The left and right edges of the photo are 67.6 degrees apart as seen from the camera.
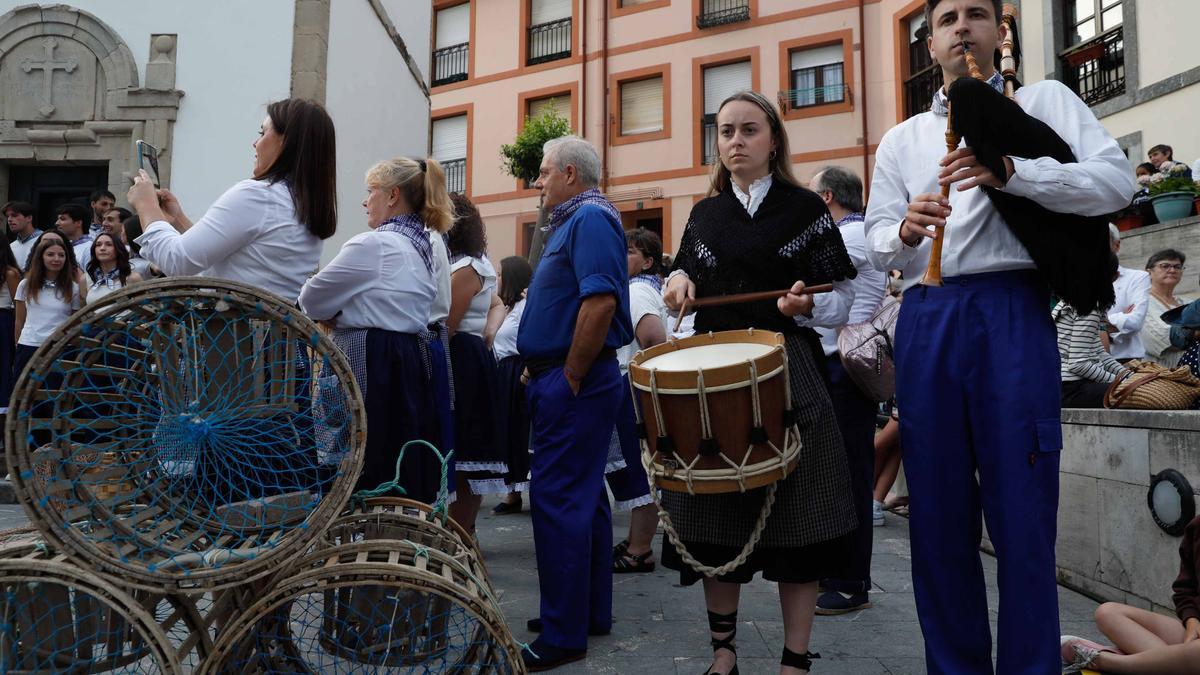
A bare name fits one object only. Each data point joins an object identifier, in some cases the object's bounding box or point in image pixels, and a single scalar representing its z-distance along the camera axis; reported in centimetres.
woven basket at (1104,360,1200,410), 391
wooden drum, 234
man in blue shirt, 325
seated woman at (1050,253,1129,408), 488
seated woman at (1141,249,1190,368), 713
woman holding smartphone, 275
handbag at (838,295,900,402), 373
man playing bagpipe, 227
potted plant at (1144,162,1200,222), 933
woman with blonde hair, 332
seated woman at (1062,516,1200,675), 287
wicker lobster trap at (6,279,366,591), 209
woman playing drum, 263
